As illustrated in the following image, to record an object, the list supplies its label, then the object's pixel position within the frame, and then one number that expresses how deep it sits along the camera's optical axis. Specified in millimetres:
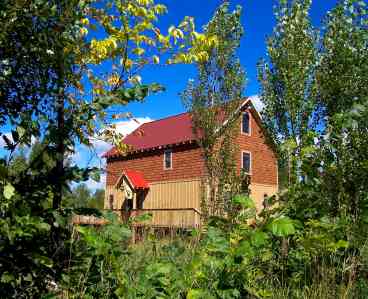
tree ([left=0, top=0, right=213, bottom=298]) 2402
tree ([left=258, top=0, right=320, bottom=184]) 14266
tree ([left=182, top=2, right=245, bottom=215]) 17641
